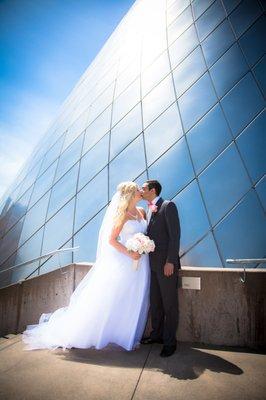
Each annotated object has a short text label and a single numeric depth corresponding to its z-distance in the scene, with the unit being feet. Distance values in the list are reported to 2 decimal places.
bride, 12.67
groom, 12.40
